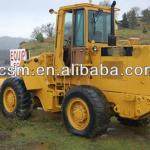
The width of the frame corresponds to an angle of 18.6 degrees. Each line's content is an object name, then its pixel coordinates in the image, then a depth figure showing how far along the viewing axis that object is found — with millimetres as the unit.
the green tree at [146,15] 49519
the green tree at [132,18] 44650
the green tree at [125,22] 41406
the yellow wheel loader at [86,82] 9570
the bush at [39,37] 41644
